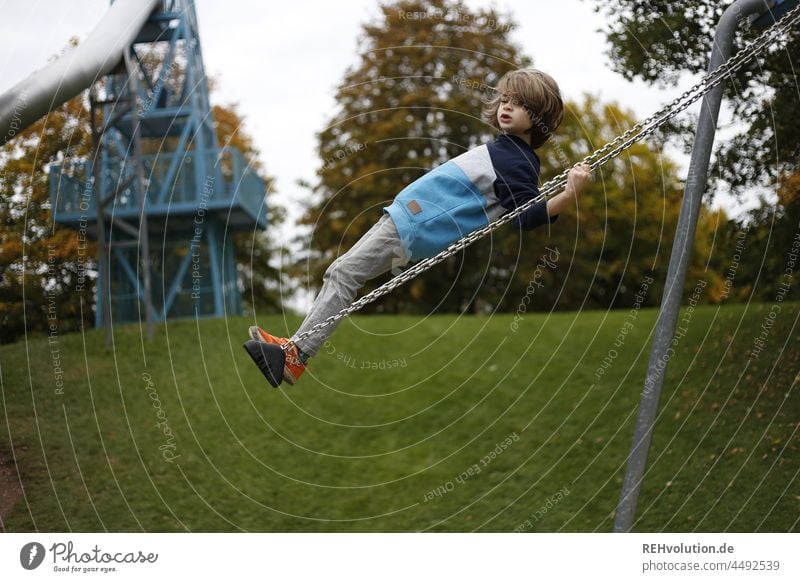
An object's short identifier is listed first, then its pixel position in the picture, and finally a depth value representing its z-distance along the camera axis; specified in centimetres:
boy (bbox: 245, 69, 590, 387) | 421
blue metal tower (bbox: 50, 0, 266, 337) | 870
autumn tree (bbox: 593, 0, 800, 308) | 699
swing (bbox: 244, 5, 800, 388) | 405
